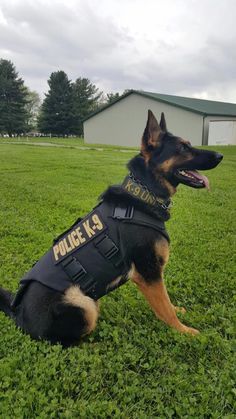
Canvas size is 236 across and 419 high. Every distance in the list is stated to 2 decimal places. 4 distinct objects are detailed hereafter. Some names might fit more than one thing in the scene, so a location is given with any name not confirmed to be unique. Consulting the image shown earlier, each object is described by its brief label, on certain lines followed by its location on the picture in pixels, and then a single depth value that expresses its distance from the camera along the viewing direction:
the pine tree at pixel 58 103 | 54.19
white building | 30.56
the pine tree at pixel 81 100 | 55.69
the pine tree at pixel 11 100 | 51.50
